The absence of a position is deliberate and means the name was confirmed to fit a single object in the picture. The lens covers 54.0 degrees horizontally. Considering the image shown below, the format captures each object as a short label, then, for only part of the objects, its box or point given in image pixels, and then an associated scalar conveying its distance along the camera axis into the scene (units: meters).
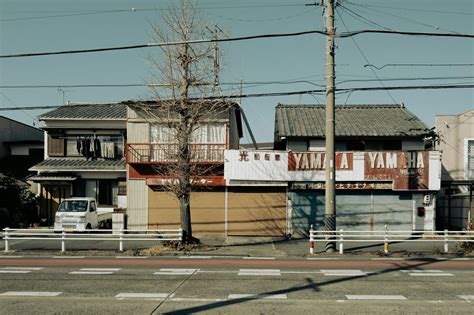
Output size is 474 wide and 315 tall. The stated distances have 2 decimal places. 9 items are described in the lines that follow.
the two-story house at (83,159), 27.27
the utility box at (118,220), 24.00
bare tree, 18.59
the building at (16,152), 35.01
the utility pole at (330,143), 17.31
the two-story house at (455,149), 27.79
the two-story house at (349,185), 22.83
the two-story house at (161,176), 23.75
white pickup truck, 23.02
